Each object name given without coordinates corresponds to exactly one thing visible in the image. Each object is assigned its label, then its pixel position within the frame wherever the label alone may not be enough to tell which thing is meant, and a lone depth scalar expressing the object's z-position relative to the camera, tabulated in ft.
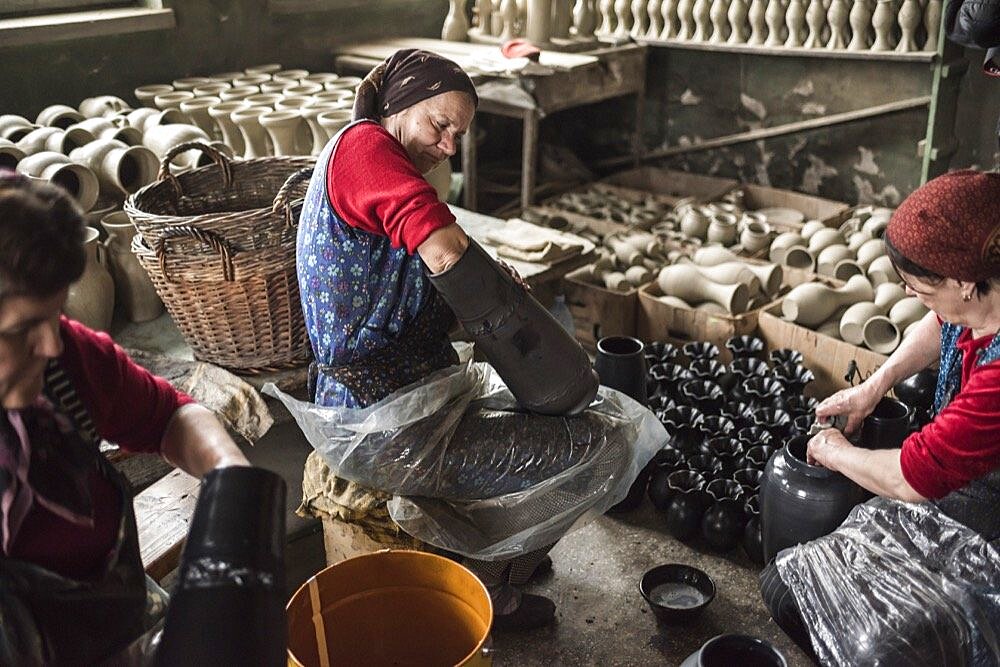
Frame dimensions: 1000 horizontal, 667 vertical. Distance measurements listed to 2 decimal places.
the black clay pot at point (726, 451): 9.91
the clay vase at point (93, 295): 9.69
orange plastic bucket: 5.96
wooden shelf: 16.24
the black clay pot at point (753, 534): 8.92
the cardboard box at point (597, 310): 13.28
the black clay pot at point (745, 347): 12.03
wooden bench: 7.13
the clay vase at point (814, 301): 12.50
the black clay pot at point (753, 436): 10.09
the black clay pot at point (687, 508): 9.34
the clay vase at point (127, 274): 10.34
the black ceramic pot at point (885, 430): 8.42
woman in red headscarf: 6.16
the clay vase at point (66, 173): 10.26
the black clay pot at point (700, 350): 12.00
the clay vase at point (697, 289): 12.91
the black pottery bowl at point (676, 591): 8.27
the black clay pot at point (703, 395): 10.93
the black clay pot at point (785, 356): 11.59
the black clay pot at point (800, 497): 7.84
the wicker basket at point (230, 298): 8.50
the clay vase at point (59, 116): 13.19
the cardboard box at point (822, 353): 11.51
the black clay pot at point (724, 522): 9.13
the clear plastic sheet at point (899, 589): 6.47
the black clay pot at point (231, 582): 3.90
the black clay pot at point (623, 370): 10.04
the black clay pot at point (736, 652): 6.35
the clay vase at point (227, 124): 13.93
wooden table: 16.67
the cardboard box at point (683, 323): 12.51
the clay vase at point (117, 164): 11.09
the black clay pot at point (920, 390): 10.06
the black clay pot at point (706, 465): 9.74
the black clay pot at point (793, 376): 11.06
